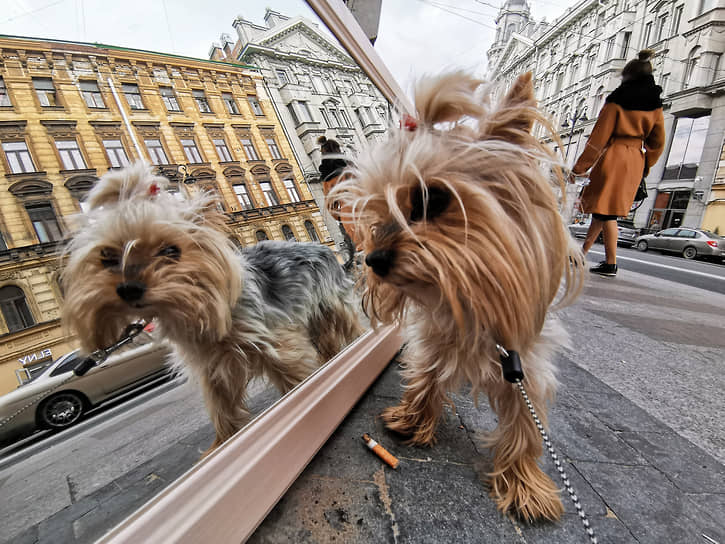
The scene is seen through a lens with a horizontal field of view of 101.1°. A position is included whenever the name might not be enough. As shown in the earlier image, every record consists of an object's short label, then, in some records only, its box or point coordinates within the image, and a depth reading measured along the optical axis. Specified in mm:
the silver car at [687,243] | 13818
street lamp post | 24047
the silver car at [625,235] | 17750
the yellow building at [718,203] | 18172
